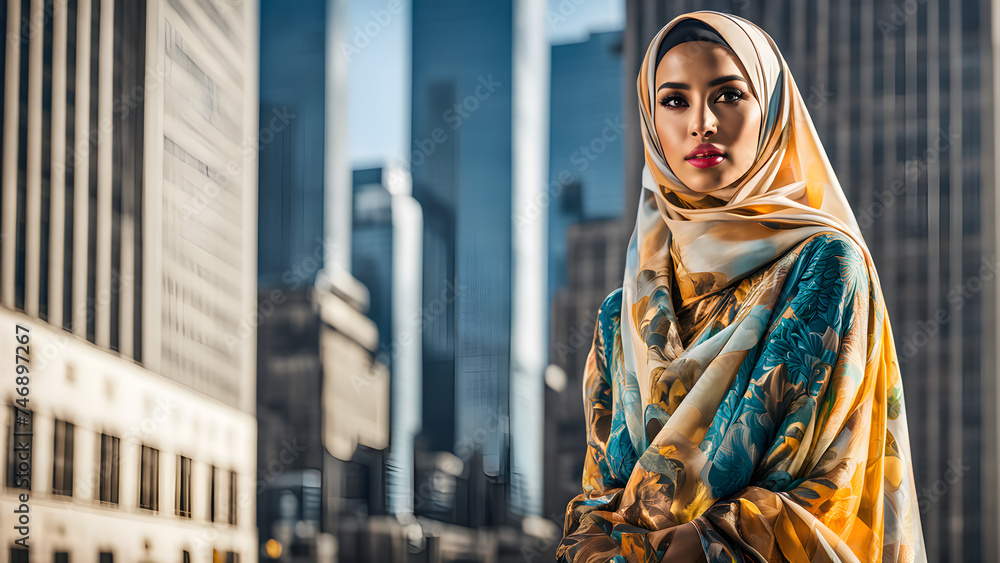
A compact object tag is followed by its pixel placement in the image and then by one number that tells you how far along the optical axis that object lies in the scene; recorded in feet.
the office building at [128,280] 37.52
